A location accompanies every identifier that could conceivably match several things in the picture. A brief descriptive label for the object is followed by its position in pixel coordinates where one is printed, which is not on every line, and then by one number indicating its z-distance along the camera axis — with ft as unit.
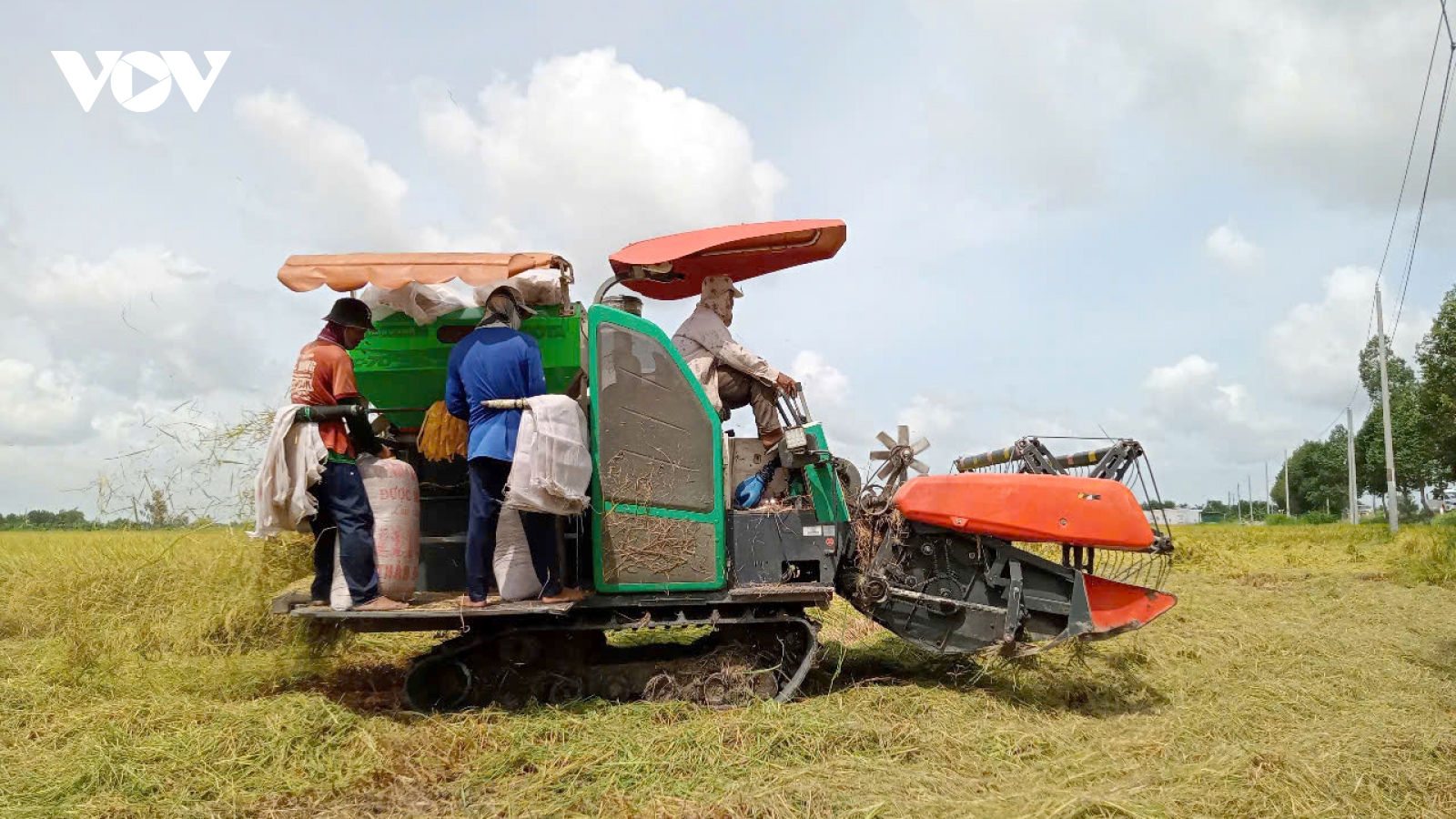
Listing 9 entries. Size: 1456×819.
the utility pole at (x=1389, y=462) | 85.66
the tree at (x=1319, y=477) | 231.91
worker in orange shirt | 16.97
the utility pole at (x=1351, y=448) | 128.88
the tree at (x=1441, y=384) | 86.48
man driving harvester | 19.95
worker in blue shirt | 16.89
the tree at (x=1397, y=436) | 163.22
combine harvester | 17.75
